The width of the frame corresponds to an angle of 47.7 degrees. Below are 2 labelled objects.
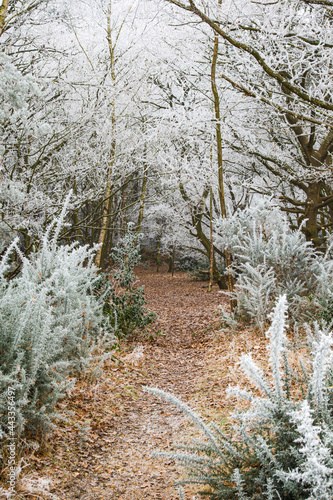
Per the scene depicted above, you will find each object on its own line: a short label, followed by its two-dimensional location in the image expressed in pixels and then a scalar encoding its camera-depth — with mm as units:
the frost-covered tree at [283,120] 4766
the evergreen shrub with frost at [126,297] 6125
